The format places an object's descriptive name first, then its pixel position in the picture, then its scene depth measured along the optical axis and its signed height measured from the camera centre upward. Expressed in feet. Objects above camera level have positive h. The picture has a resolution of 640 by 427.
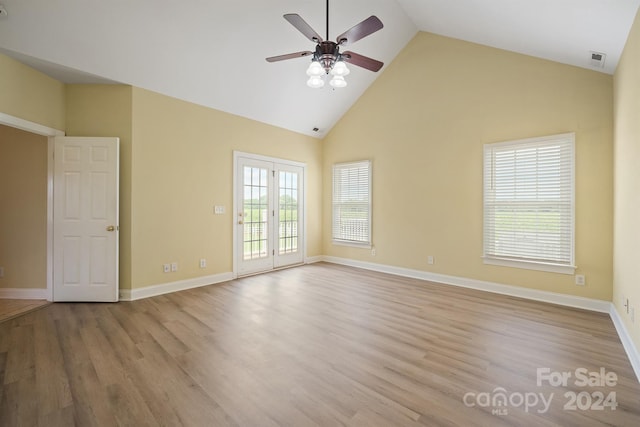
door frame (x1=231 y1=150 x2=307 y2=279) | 16.80 +1.63
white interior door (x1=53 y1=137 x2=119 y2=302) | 12.46 -0.61
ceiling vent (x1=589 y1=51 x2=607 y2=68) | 10.25 +5.81
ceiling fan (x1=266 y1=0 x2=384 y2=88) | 8.45 +5.38
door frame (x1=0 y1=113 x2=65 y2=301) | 12.35 +0.30
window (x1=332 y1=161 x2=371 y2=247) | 19.42 +0.65
